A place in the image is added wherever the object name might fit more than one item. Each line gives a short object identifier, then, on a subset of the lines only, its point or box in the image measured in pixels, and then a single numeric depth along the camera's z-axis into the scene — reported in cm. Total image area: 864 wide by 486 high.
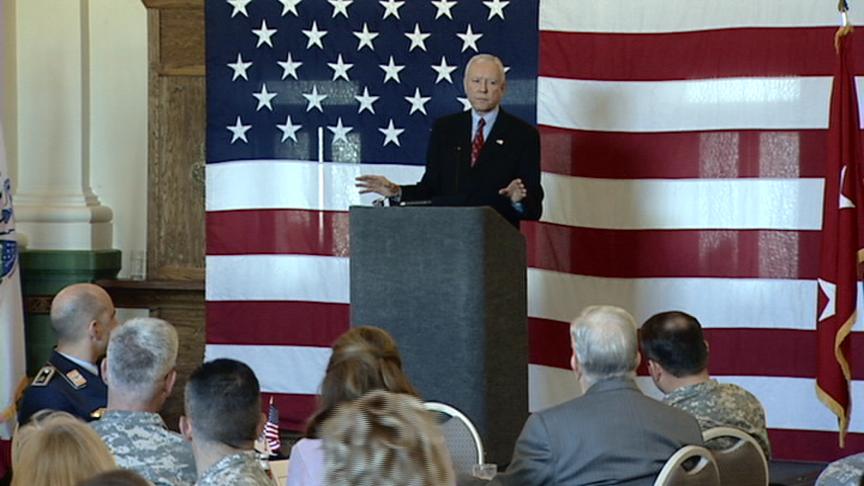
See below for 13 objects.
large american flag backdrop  1194
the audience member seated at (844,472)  550
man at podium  980
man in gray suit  588
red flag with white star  1070
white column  1407
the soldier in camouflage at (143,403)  598
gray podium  858
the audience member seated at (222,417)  541
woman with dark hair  577
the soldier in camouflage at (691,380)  680
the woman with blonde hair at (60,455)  444
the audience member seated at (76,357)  783
